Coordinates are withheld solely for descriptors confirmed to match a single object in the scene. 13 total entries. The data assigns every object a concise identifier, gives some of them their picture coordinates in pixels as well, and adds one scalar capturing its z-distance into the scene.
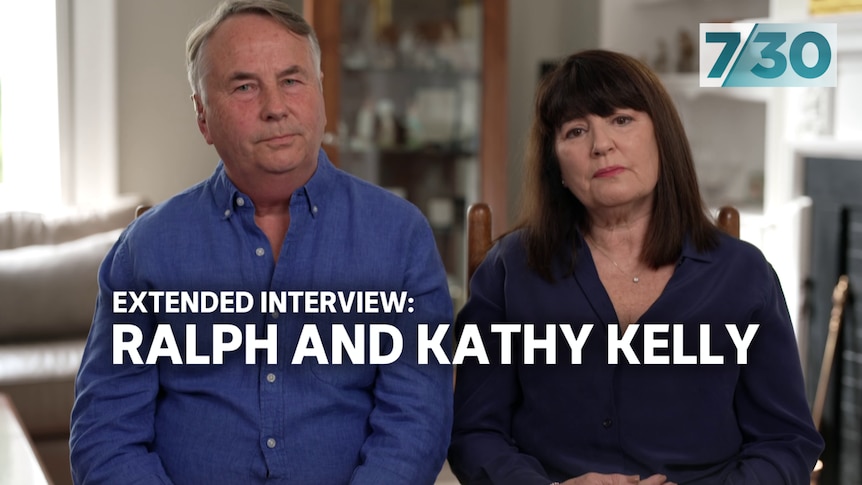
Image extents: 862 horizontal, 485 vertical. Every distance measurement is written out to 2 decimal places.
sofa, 2.73
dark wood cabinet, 3.72
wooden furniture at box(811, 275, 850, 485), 2.74
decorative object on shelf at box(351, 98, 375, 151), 3.76
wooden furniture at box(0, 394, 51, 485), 1.68
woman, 1.37
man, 1.31
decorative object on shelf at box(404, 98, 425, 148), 3.88
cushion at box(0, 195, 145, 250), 3.26
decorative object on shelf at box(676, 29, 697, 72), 3.47
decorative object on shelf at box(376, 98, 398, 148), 3.82
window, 3.60
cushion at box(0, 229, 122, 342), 3.04
